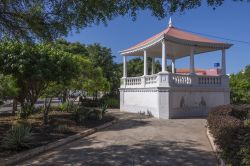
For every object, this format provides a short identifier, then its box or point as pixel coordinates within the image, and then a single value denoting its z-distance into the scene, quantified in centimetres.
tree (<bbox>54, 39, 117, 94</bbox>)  1976
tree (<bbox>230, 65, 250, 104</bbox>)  1480
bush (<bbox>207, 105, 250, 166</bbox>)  325
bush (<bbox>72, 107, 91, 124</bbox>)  874
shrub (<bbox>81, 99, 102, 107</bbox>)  1682
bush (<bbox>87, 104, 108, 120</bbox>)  948
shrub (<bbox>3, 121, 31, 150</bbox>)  525
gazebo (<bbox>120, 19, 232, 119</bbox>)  1062
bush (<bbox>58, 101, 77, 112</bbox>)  1123
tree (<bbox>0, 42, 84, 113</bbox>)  818
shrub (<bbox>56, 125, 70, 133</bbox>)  712
